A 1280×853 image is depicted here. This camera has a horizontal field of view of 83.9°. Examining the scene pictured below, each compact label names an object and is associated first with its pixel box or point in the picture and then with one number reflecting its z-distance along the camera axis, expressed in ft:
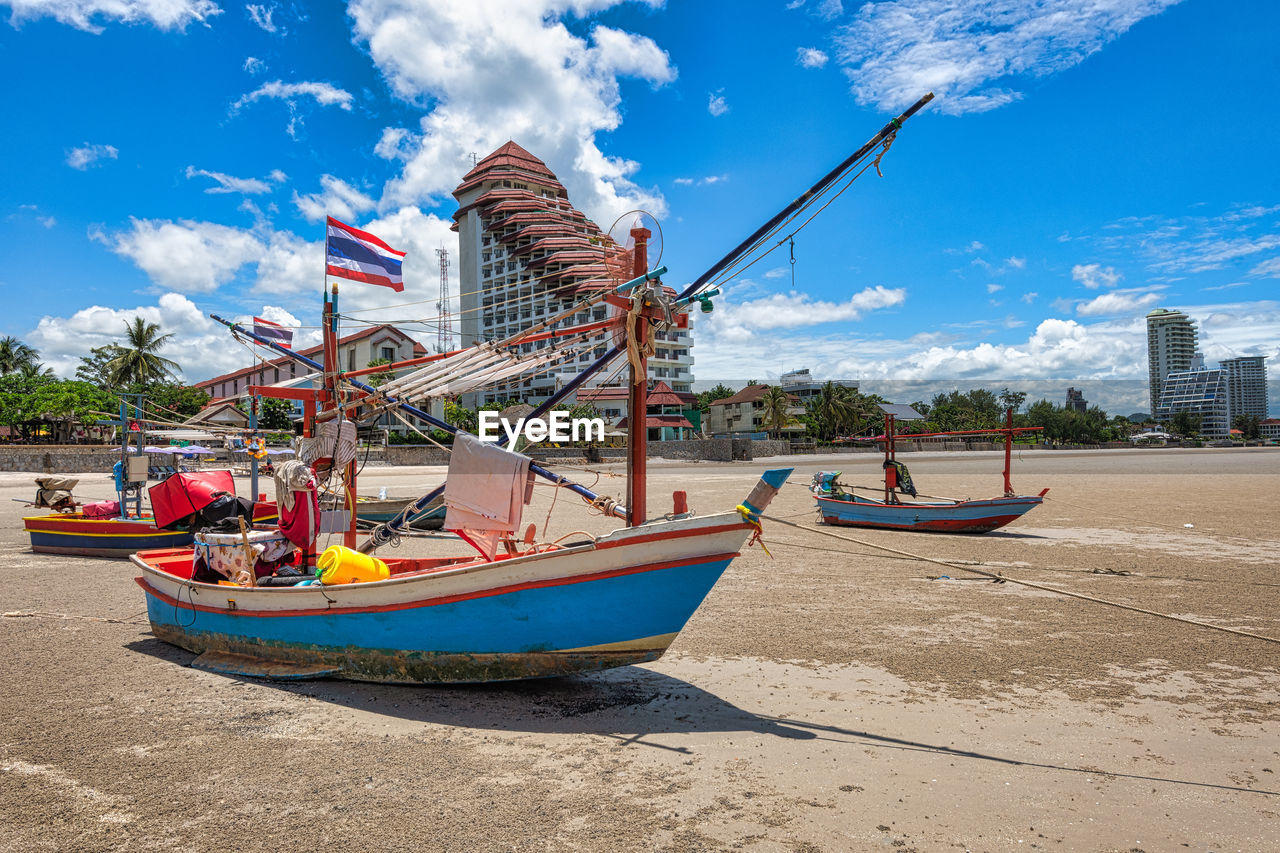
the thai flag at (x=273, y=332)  39.81
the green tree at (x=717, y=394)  360.48
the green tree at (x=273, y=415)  208.23
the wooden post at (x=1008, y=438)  58.52
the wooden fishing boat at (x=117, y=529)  49.39
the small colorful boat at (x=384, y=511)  60.34
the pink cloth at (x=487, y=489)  23.72
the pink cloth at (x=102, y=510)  51.62
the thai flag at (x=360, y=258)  27.96
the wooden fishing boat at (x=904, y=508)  57.93
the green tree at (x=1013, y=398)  399.65
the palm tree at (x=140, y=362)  209.56
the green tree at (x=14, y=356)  214.90
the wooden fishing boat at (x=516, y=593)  19.97
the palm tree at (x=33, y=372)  201.57
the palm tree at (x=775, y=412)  261.44
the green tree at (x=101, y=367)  204.64
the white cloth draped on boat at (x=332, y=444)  27.37
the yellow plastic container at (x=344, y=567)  23.04
